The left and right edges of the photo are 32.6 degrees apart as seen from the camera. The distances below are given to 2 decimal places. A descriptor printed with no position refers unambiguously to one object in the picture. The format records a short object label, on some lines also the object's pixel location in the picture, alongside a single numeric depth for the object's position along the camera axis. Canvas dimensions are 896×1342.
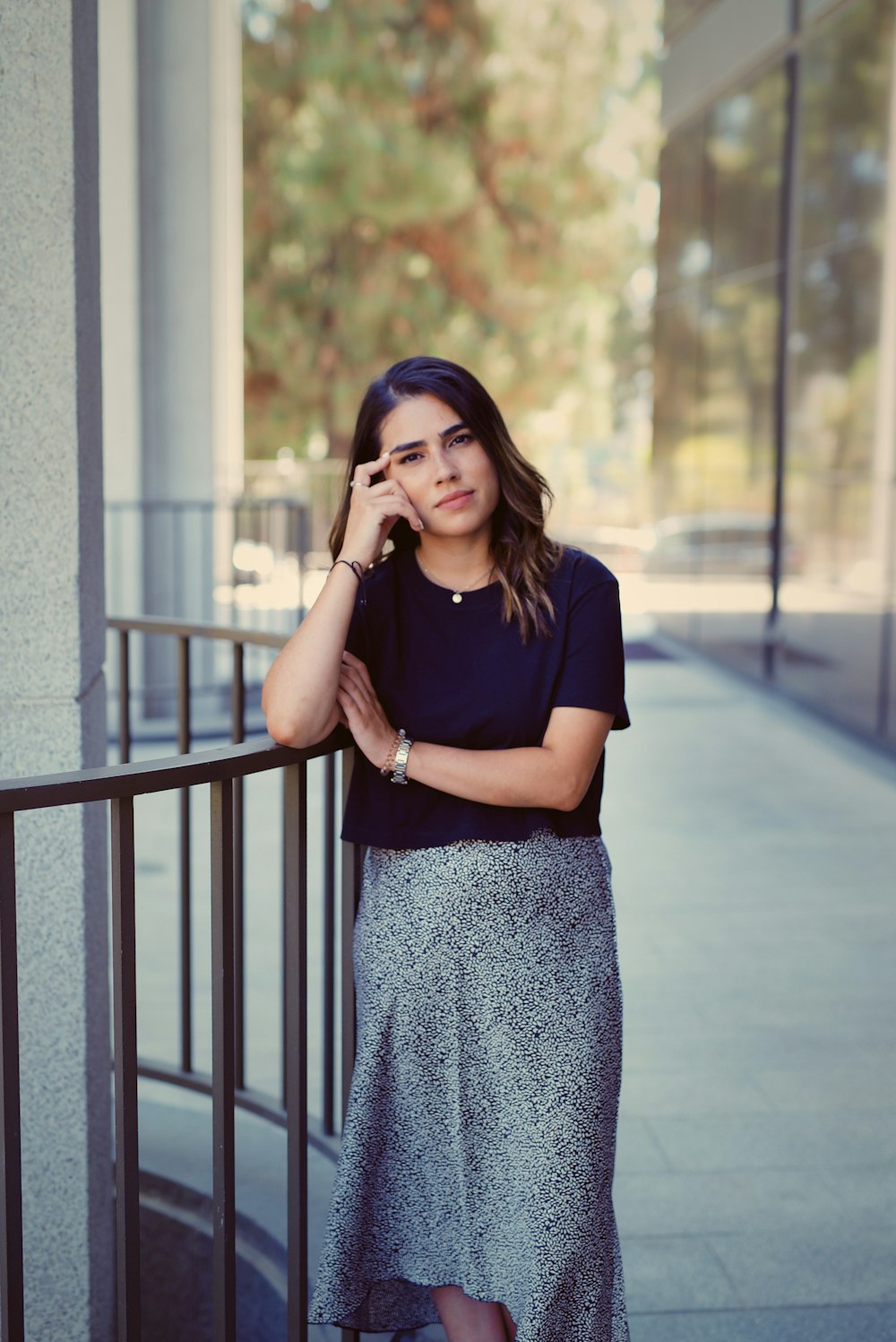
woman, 2.23
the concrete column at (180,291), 9.47
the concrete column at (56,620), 2.54
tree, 21.50
